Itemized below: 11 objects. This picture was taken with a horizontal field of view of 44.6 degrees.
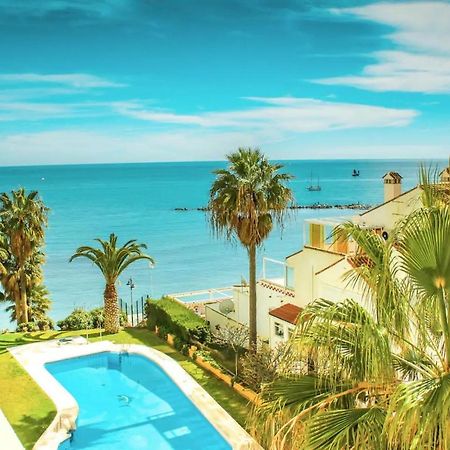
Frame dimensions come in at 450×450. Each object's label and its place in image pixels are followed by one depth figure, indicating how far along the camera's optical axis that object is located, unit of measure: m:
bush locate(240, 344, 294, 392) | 18.33
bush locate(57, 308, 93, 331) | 28.95
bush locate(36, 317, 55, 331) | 29.70
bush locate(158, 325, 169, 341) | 26.27
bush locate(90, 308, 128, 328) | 29.67
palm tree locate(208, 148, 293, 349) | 21.20
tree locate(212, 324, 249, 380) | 21.83
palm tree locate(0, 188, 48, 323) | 27.47
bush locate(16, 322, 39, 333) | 28.24
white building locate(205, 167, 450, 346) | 19.59
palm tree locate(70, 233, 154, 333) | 27.69
